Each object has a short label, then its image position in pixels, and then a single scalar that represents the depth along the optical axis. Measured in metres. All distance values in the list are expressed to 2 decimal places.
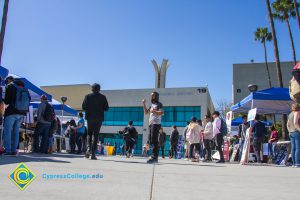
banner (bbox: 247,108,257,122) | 8.25
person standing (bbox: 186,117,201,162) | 8.76
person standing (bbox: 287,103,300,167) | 6.49
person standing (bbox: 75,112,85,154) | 10.69
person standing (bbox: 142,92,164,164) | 5.52
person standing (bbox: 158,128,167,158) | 12.95
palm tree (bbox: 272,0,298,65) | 22.01
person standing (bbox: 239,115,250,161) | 9.29
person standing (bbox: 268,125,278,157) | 9.75
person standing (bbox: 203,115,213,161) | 8.93
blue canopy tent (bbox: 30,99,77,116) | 13.68
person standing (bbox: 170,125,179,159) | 13.19
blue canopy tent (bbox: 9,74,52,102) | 9.34
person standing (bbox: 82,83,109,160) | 5.94
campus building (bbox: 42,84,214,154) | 34.18
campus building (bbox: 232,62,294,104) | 41.62
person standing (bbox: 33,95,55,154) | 7.51
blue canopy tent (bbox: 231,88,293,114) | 9.42
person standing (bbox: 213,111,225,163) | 8.43
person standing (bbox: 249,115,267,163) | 8.69
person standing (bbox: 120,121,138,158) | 10.44
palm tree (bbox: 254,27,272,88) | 29.21
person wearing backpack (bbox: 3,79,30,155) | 5.56
